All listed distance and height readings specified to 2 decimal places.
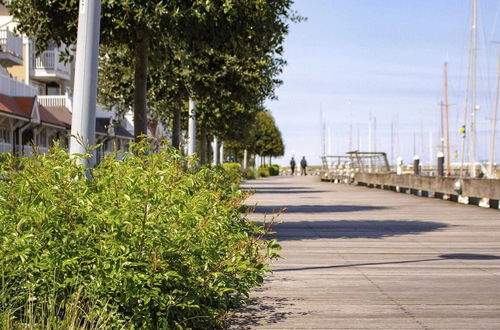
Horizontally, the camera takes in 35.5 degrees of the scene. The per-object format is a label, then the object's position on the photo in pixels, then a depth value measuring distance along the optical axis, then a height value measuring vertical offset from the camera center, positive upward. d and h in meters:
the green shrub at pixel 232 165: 47.39 +0.29
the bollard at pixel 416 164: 34.36 +0.32
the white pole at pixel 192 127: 27.32 +1.53
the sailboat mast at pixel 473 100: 48.56 +4.40
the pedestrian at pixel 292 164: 89.94 +0.72
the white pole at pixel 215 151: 46.66 +1.12
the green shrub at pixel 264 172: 77.49 -0.20
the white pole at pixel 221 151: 57.68 +1.35
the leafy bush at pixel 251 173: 62.78 -0.26
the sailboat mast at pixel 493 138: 48.22 +2.18
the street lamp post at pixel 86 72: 8.82 +1.10
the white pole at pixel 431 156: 91.19 +1.85
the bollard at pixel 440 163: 30.53 +0.34
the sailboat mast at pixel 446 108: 65.82 +5.95
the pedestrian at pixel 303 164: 85.00 +0.69
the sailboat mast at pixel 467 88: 49.70 +5.40
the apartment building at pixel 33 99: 37.81 +3.82
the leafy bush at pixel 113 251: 5.56 -0.61
